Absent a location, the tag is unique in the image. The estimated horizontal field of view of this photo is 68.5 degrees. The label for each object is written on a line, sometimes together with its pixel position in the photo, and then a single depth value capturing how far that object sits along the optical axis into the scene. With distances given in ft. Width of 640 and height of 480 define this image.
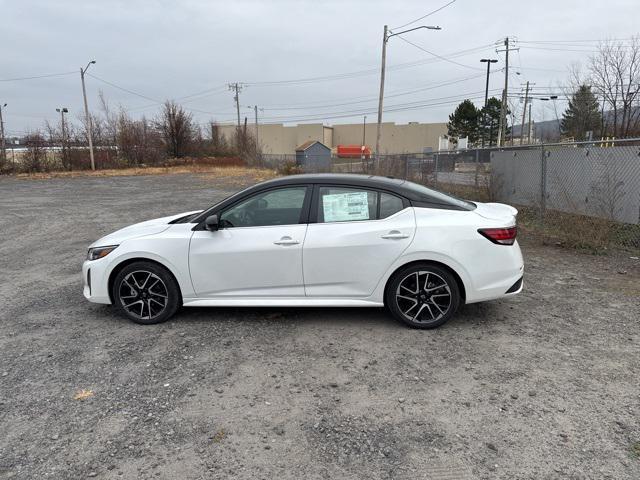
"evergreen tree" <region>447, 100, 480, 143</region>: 245.65
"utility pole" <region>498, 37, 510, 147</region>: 134.84
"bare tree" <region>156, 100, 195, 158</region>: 168.96
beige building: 333.62
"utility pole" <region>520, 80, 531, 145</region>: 190.29
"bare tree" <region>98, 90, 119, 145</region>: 153.11
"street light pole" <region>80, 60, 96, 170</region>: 113.81
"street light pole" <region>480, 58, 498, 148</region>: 166.65
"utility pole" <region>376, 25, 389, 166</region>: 84.43
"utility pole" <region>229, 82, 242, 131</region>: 219.92
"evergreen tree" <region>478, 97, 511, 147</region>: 223.30
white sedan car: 14.33
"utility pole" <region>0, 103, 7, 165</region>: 123.65
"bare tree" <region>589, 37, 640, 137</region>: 72.40
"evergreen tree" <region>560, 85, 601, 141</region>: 110.34
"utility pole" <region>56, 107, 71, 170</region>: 130.11
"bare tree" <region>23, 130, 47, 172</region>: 122.83
